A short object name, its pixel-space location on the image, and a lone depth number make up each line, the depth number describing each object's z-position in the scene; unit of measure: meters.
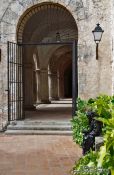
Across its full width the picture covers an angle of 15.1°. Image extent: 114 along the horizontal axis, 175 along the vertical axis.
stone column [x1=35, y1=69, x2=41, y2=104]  25.41
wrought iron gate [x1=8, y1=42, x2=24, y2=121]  12.66
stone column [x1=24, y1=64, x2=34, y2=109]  18.25
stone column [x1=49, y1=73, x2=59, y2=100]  30.91
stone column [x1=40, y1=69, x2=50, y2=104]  25.88
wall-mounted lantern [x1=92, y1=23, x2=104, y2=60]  11.68
